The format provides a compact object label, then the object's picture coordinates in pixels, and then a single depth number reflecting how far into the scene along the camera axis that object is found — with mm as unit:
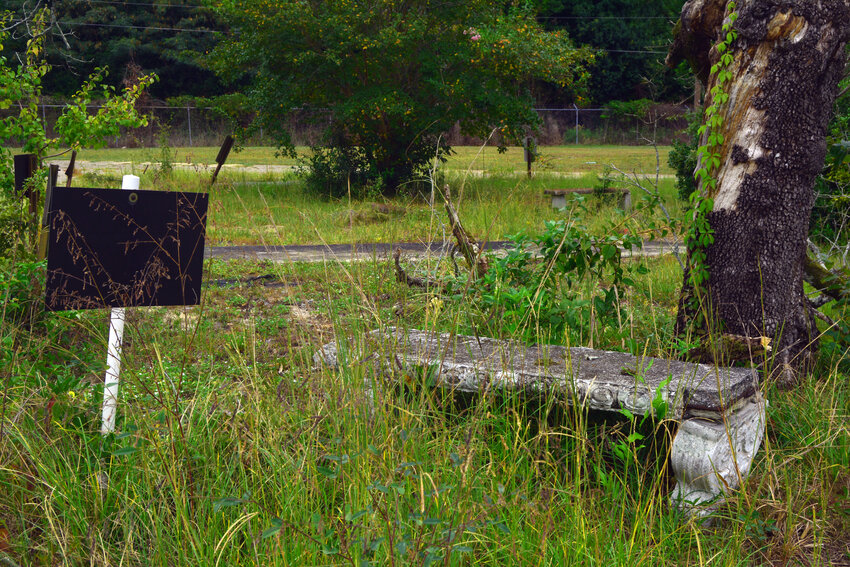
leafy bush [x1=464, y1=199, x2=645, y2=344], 3836
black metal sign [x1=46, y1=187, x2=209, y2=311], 2984
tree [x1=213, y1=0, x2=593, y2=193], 12219
